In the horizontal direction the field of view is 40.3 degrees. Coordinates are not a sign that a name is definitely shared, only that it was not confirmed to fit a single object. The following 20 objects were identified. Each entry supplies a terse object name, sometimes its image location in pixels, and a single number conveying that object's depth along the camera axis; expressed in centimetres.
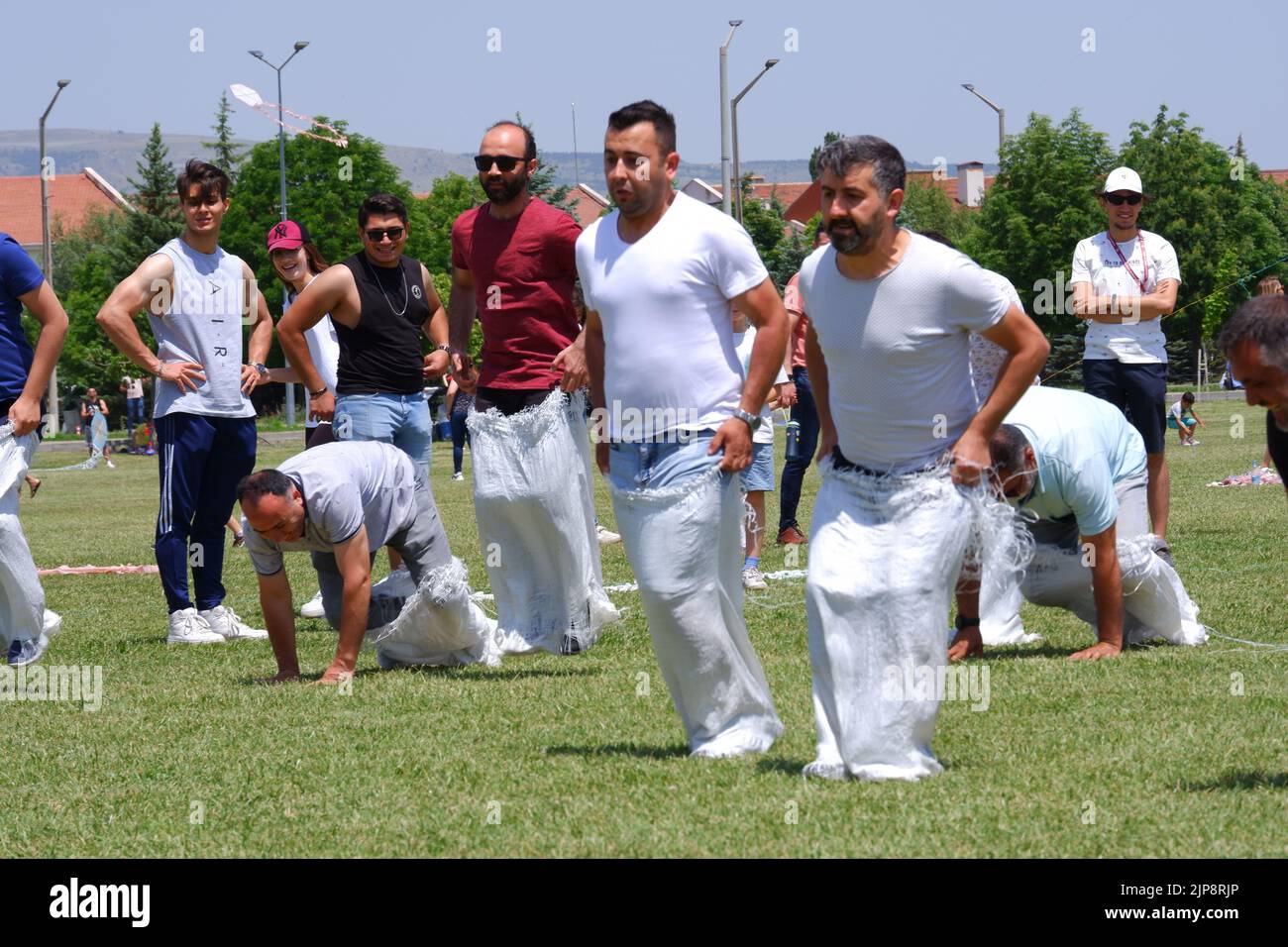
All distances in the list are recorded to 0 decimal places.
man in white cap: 1066
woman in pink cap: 1049
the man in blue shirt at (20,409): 839
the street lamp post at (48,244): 4844
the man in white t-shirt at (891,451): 534
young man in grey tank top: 937
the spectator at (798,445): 1313
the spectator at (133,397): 5500
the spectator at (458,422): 1480
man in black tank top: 877
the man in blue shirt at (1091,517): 723
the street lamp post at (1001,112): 6347
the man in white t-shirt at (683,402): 580
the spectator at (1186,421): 2814
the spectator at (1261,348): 479
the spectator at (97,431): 4138
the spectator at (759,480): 1114
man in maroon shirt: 816
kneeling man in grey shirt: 743
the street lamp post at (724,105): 3709
